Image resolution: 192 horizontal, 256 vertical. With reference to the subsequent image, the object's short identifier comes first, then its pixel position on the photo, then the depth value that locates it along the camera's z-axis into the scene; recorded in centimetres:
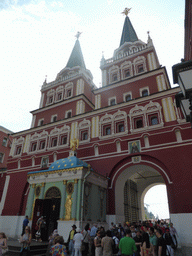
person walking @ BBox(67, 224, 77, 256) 813
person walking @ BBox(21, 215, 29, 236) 1231
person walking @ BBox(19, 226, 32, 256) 677
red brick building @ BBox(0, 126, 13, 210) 2822
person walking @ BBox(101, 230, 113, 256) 578
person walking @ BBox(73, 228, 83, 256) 752
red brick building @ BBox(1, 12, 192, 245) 1339
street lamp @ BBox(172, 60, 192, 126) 413
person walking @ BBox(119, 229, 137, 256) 535
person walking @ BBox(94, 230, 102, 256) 680
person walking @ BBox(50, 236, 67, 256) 414
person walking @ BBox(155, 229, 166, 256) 572
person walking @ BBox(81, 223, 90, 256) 841
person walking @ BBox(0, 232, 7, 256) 586
